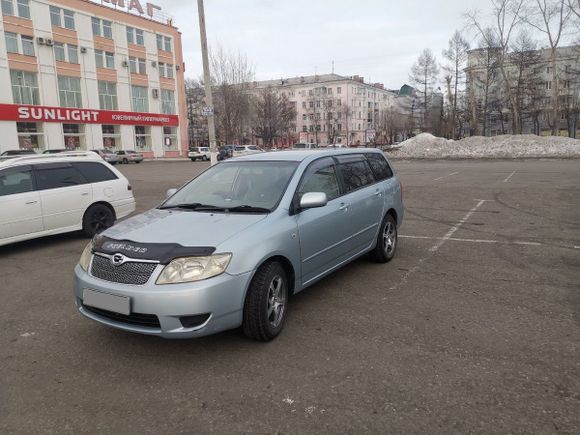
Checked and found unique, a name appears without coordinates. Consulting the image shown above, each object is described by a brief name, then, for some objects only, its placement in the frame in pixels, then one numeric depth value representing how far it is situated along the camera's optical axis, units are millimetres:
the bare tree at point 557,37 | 40781
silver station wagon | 3414
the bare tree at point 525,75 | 54594
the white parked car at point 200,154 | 44812
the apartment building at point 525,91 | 55344
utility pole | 15414
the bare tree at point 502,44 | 44097
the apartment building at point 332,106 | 104375
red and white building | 41625
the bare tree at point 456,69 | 56906
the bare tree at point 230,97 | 53688
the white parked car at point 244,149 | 42219
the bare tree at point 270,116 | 73875
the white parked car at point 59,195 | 7266
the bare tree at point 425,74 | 70062
